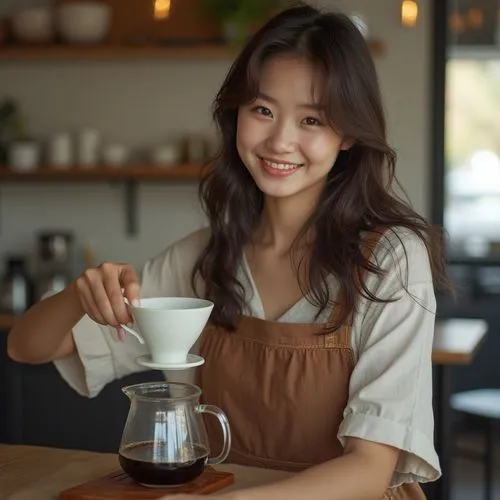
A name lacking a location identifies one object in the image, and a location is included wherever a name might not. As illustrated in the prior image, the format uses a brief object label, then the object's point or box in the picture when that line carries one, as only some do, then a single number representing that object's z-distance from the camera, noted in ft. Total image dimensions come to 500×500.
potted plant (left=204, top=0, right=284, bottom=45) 14.92
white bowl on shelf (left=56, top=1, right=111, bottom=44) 15.33
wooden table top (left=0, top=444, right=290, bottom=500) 4.99
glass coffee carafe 4.71
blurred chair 13.21
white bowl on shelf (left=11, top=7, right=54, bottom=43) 15.58
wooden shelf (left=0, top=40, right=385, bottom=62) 15.06
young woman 5.32
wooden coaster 4.69
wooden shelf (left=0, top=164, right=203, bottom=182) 15.17
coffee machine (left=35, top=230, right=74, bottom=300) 15.42
